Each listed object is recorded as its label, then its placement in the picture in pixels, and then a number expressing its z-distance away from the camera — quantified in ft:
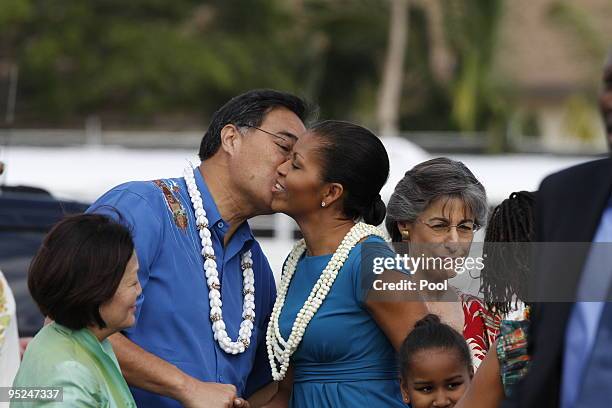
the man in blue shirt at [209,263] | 22.57
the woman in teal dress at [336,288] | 22.24
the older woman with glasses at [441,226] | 22.87
